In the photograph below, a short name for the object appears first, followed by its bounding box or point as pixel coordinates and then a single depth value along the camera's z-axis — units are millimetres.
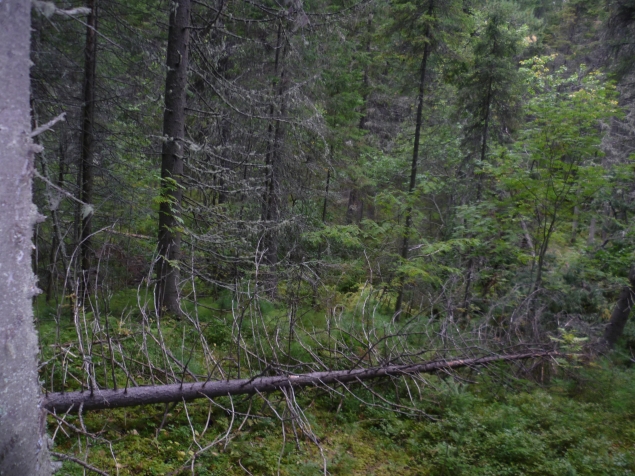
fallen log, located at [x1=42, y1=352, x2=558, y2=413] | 3598
